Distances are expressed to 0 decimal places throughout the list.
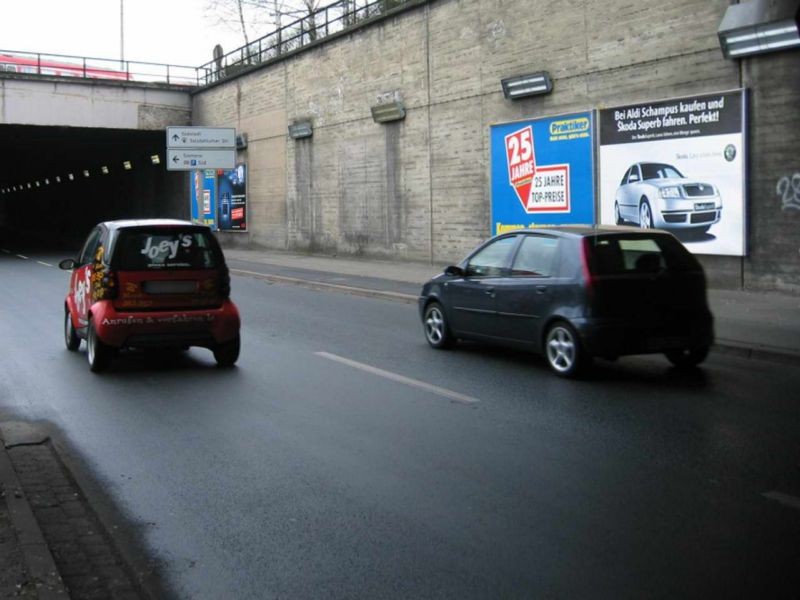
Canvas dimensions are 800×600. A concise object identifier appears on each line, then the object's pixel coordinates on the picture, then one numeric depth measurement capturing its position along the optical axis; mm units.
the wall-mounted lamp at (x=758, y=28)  15133
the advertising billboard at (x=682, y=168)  16406
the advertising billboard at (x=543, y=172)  19906
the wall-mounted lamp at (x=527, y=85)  20484
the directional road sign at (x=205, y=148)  33344
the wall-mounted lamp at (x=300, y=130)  31281
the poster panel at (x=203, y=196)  39375
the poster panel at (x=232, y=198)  36844
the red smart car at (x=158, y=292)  9789
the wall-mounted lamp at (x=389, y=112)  26062
